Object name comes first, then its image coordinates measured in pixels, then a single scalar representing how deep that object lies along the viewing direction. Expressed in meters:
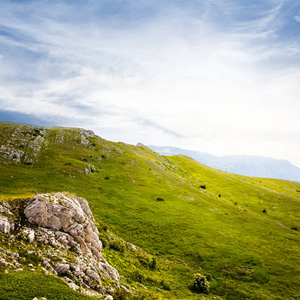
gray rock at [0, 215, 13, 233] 20.74
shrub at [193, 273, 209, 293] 33.44
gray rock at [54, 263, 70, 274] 19.89
